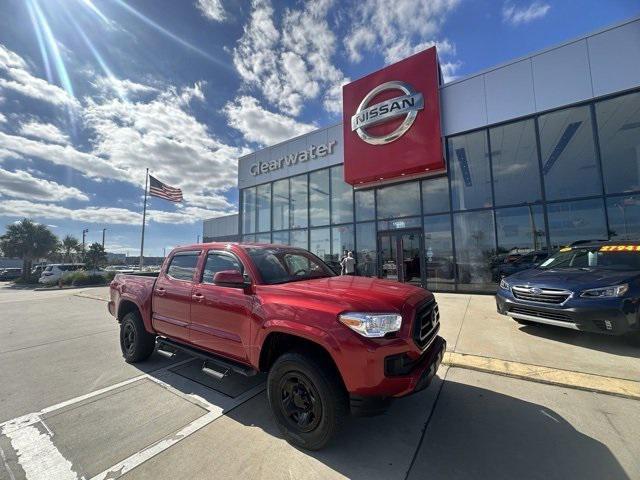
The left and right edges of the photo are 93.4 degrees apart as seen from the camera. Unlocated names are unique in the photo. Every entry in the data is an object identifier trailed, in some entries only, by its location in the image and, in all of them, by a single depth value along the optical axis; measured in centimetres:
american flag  2169
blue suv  437
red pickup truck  236
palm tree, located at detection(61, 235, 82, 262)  5153
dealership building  905
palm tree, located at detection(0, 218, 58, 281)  3102
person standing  1206
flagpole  2450
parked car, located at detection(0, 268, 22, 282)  3469
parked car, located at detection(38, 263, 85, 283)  2299
